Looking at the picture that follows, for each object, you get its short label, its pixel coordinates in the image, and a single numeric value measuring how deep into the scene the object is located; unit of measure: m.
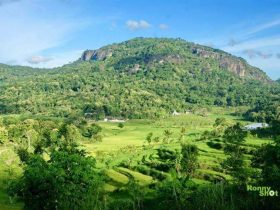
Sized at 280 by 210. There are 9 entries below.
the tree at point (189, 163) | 71.31
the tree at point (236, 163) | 52.69
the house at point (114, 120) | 197.60
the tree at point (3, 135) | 102.57
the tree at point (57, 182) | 34.78
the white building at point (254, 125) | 154.27
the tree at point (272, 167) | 31.47
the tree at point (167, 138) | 112.53
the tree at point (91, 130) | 139.00
